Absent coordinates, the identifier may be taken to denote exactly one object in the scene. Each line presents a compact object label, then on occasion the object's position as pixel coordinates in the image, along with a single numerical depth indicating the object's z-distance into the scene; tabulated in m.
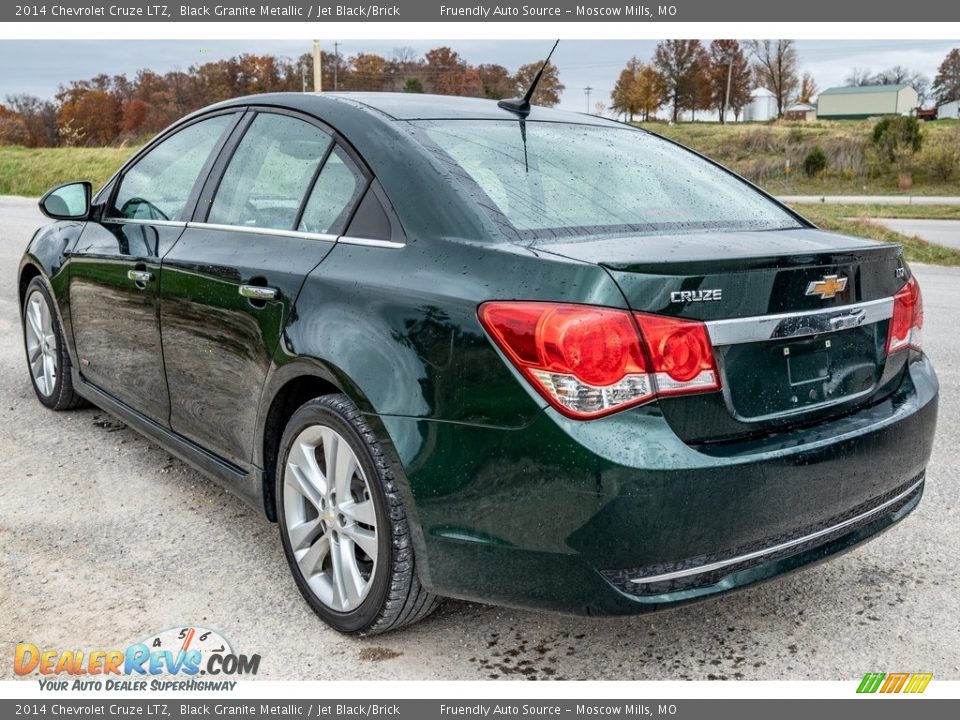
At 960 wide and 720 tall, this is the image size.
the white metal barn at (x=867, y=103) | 90.62
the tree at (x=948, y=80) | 96.88
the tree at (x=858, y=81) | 101.44
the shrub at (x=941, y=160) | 41.75
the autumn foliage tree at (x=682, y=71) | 92.44
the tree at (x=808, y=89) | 96.78
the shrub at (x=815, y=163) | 44.72
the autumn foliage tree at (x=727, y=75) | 94.81
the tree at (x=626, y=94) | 80.94
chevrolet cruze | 2.25
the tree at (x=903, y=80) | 99.06
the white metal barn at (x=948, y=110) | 91.69
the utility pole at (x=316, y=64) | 29.49
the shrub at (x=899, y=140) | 42.94
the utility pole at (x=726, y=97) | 89.61
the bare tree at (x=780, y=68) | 90.62
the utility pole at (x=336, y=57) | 59.42
